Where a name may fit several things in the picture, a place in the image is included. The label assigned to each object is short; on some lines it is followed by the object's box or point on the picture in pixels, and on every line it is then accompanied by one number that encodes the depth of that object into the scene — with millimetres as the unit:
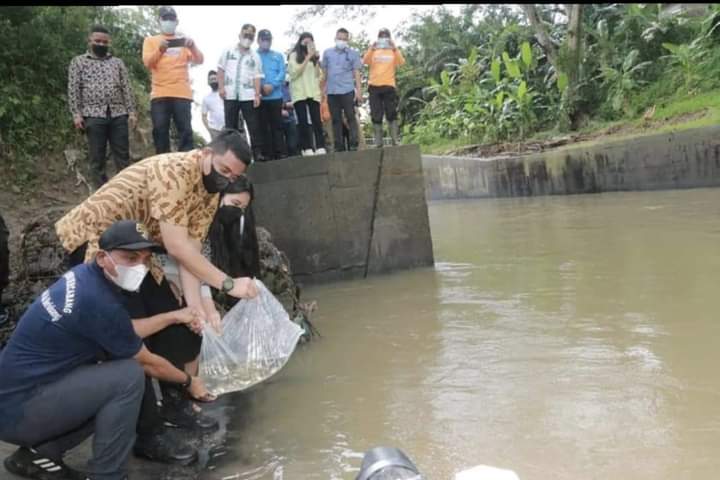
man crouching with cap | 2514
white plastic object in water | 1067
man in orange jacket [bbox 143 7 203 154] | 6418
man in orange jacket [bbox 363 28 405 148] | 8516
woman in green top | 7953
